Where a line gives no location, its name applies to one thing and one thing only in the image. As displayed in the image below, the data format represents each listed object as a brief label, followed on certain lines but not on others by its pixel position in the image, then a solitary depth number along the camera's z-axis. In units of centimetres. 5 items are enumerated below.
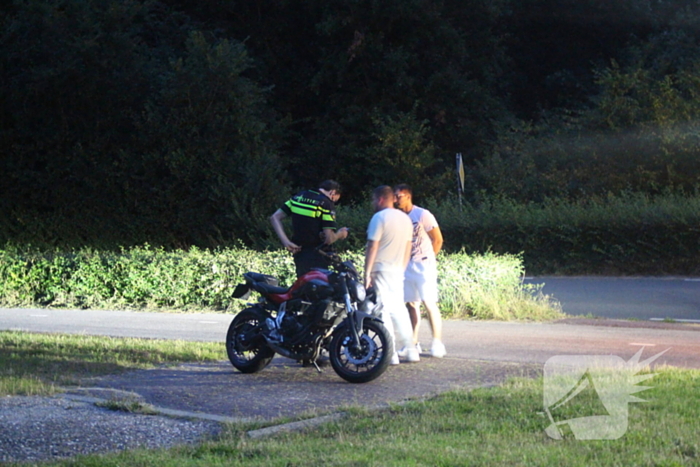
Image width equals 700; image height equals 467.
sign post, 5056
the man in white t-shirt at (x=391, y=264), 1948
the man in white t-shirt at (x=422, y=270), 2039
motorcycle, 1737
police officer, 1959
